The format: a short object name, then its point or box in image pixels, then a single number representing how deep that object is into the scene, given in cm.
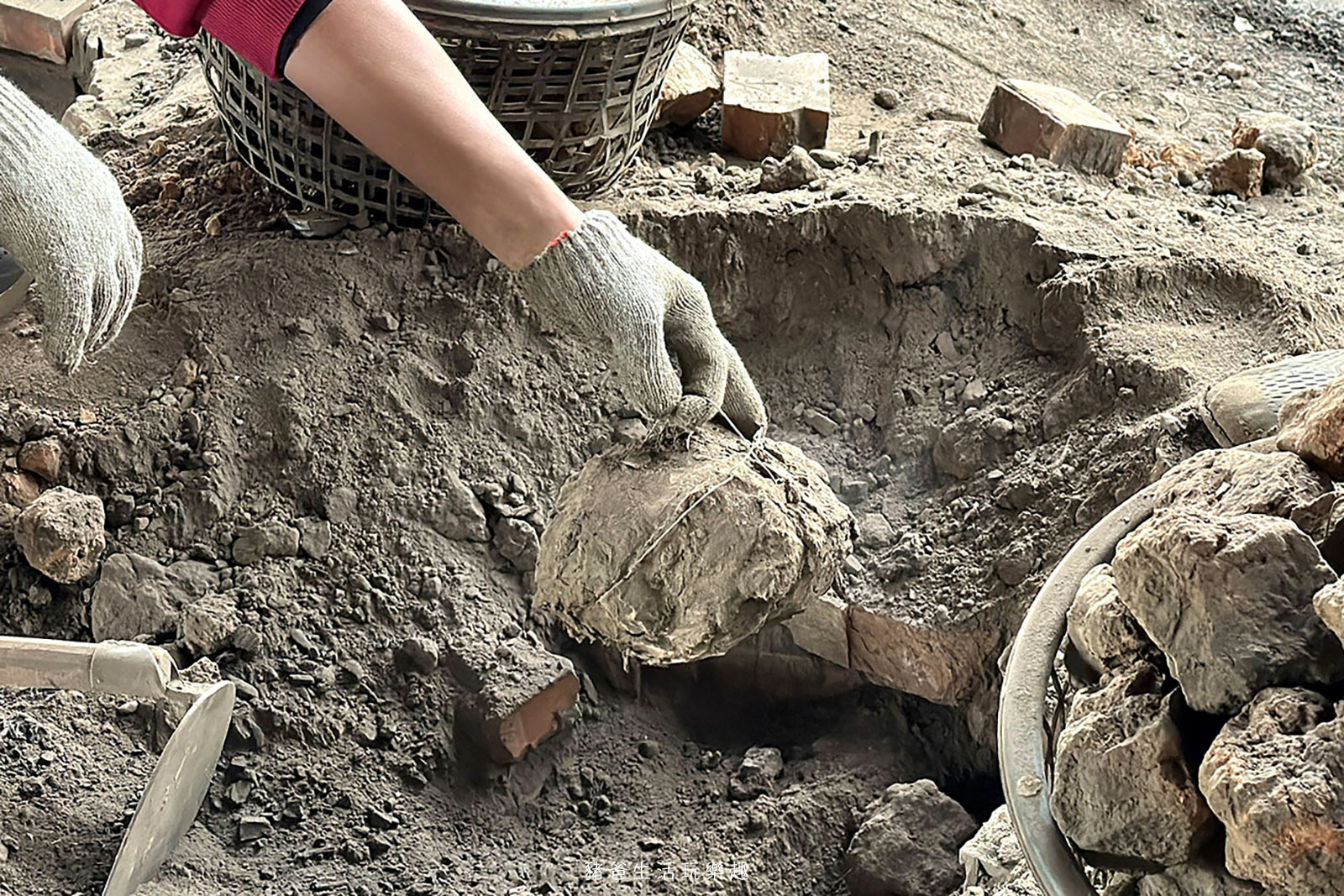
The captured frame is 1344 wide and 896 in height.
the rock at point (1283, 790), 118
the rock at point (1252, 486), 148
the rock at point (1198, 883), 130
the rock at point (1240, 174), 315
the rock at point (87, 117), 340
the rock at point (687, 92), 326
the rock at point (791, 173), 305
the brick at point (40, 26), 364
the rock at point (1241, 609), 133
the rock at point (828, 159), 315
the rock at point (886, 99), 355
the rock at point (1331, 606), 124
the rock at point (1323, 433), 150
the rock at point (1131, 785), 132
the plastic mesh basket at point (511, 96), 257
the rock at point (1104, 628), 149
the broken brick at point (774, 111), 322
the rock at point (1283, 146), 321
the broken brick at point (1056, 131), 315
